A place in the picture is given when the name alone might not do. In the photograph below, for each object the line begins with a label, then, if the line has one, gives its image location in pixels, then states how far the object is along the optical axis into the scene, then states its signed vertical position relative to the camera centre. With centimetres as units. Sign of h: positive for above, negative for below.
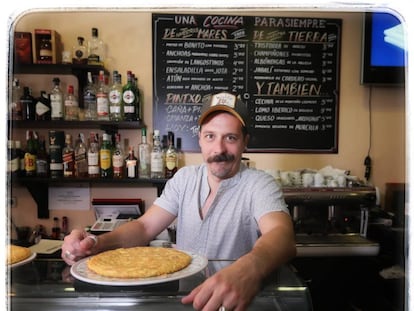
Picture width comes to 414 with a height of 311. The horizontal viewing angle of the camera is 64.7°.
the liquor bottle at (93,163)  141 -9
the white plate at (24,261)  52 -20
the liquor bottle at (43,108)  142 +15
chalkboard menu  154 +34
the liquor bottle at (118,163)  142 -9
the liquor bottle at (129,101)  143 +19
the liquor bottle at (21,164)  129 -9
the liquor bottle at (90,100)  146 +19
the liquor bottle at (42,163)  140 -9
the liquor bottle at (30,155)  136 -5
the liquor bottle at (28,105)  141 +16
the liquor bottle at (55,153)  140 -4
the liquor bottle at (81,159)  144 -7
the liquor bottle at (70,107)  146 +16
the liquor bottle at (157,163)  142 -9
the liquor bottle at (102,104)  143 +17
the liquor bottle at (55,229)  145 -39
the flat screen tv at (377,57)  140 +40
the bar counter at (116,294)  46 -22
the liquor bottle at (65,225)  149 -38
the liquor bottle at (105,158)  141 -6
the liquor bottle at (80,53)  146 +41
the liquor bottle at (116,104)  144 +17
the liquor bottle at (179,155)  153 -5
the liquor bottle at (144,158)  146 -7
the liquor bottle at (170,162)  143 -8
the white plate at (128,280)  45 -19
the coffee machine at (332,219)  135 -33
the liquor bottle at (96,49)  147 +43
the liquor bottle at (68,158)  140 -7
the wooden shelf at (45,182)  138 -17
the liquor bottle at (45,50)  142 +40
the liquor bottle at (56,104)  143 +17
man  73 -17
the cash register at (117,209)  142 -30
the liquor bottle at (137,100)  146 +19
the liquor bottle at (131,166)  143 -10
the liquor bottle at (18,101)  135 +17
